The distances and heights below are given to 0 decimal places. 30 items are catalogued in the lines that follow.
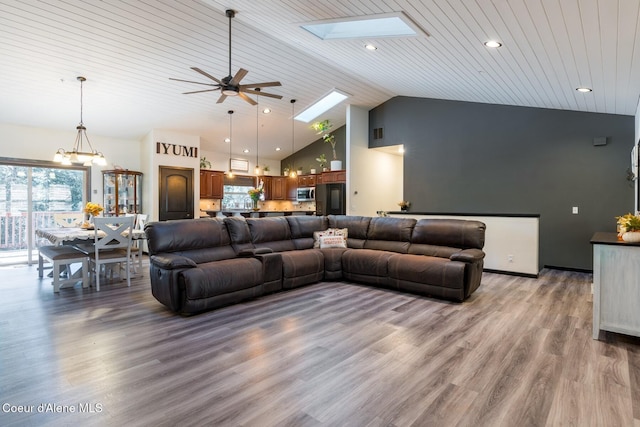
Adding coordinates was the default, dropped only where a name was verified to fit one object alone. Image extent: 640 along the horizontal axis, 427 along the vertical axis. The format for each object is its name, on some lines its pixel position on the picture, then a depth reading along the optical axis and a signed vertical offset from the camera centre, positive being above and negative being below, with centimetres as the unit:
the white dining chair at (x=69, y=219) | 615 -28
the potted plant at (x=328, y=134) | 831 +194
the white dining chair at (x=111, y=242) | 473 -56
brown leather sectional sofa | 375 -70
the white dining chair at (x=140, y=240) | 565 -63
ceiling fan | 411 +150
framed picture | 963 +117
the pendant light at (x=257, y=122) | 720 +198
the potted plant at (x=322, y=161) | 948 +128
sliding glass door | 652 +9
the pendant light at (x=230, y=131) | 720 +183
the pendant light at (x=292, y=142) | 751 +184
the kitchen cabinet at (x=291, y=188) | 1020 +52
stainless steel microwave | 952 +33
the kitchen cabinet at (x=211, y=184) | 868 +56
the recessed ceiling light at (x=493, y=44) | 344 +169
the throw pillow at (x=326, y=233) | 560 -47
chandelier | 510 +73
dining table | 458 -43
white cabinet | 296 -73
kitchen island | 896 -22
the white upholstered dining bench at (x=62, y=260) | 454 -78
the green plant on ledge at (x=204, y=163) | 877 +110
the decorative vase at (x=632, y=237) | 297 -27
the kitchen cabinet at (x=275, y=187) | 1020 +55
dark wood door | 758 +27
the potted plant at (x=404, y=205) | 780 +2
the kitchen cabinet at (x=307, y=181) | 959 +72
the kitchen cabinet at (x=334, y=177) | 845 +74
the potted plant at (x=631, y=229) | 298 -20
